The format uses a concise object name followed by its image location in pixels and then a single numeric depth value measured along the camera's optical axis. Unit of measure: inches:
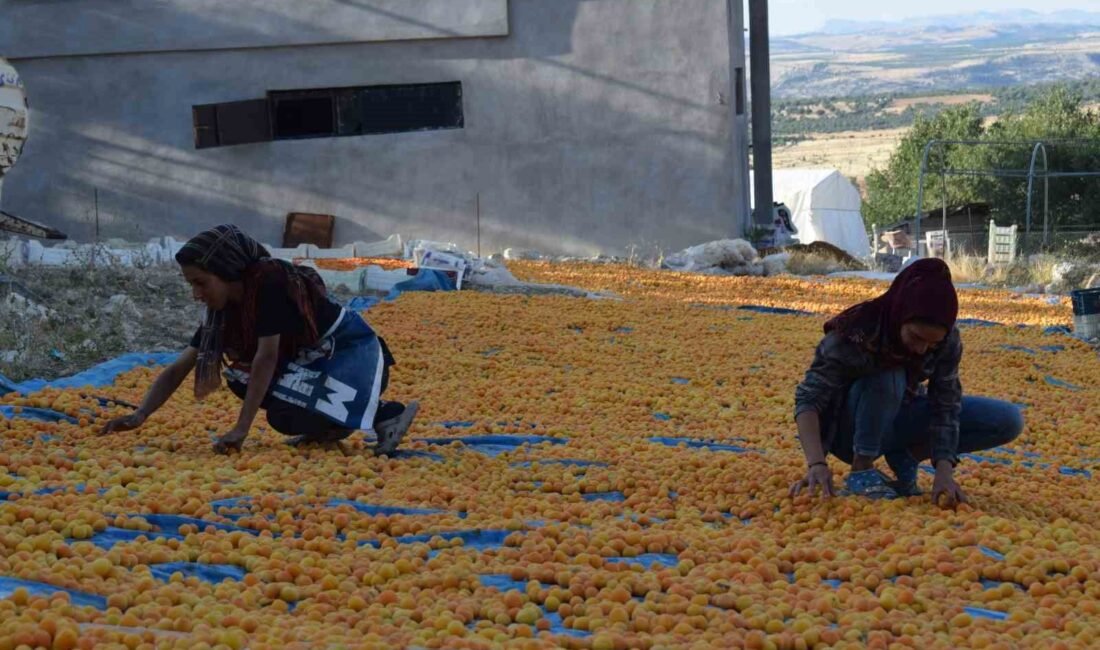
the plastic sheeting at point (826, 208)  1498.5
